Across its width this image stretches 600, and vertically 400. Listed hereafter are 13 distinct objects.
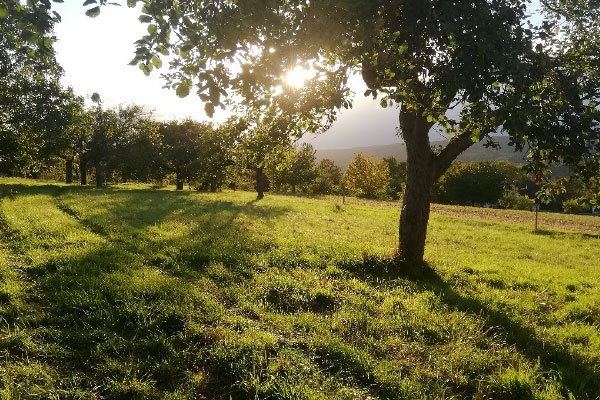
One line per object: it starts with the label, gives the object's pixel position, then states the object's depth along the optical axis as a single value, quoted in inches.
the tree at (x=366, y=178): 3334.2
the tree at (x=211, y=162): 1556.3
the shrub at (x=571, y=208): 3445.4
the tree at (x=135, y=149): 1828.2
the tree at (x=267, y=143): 430.9
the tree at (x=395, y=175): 4407.0
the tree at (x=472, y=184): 3937.0
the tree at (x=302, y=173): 3304.6
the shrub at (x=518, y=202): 3757.4
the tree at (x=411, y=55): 213.3
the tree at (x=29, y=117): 1229.1
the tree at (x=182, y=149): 1975.9
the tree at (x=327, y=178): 3752.5
